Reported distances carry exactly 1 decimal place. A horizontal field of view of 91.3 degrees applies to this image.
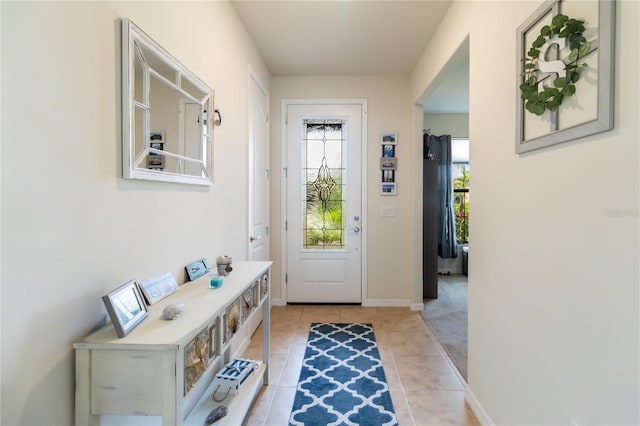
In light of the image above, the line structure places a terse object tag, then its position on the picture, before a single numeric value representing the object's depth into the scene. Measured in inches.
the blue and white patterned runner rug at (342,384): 70.7
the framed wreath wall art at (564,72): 37.0
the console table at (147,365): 37.0
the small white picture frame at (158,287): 48.7
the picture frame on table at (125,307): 37.3
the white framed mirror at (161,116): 45.0
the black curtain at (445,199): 202.4
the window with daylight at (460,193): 212.7
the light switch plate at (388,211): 144.3
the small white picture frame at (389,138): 142.7
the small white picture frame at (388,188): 143.2
